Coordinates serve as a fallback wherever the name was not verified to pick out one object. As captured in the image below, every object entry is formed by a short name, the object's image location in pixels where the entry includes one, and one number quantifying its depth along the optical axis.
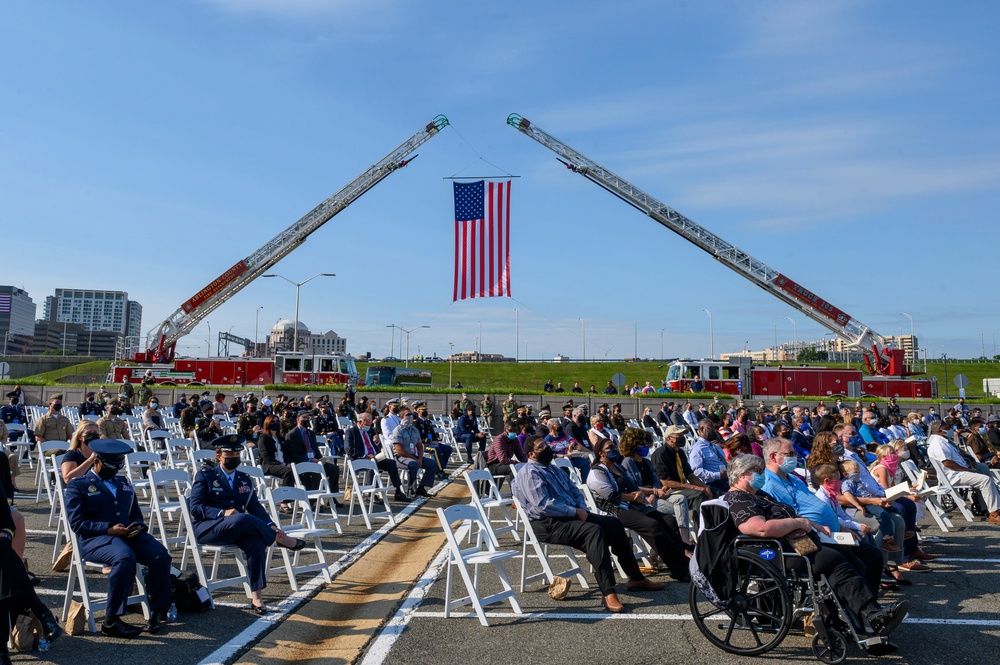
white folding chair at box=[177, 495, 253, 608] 5.80
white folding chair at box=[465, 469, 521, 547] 7.62
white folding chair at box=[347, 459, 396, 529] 9.41
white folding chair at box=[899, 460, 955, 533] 9.67
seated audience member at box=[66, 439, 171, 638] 5.13
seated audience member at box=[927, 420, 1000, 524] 10.13
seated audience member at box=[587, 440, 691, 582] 6.81
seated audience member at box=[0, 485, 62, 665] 4.30
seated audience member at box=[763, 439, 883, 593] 5.52
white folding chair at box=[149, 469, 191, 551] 6.47
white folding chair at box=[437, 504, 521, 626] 5.55
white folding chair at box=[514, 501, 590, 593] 6.34
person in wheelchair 4.65
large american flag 23.36
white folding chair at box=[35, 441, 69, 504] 7.53
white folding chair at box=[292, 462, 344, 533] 8.33
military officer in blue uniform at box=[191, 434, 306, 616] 5.89
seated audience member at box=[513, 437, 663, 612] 6.09
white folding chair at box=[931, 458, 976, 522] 9.90
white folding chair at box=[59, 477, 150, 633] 5.16
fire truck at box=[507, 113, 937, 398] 34.62
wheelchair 4.64
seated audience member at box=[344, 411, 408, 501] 11.78
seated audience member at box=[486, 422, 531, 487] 11.34
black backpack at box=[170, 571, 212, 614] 5.59
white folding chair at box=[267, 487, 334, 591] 6.47
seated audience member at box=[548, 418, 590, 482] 10.98
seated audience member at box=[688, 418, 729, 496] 8.96
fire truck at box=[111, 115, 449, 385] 35.41
